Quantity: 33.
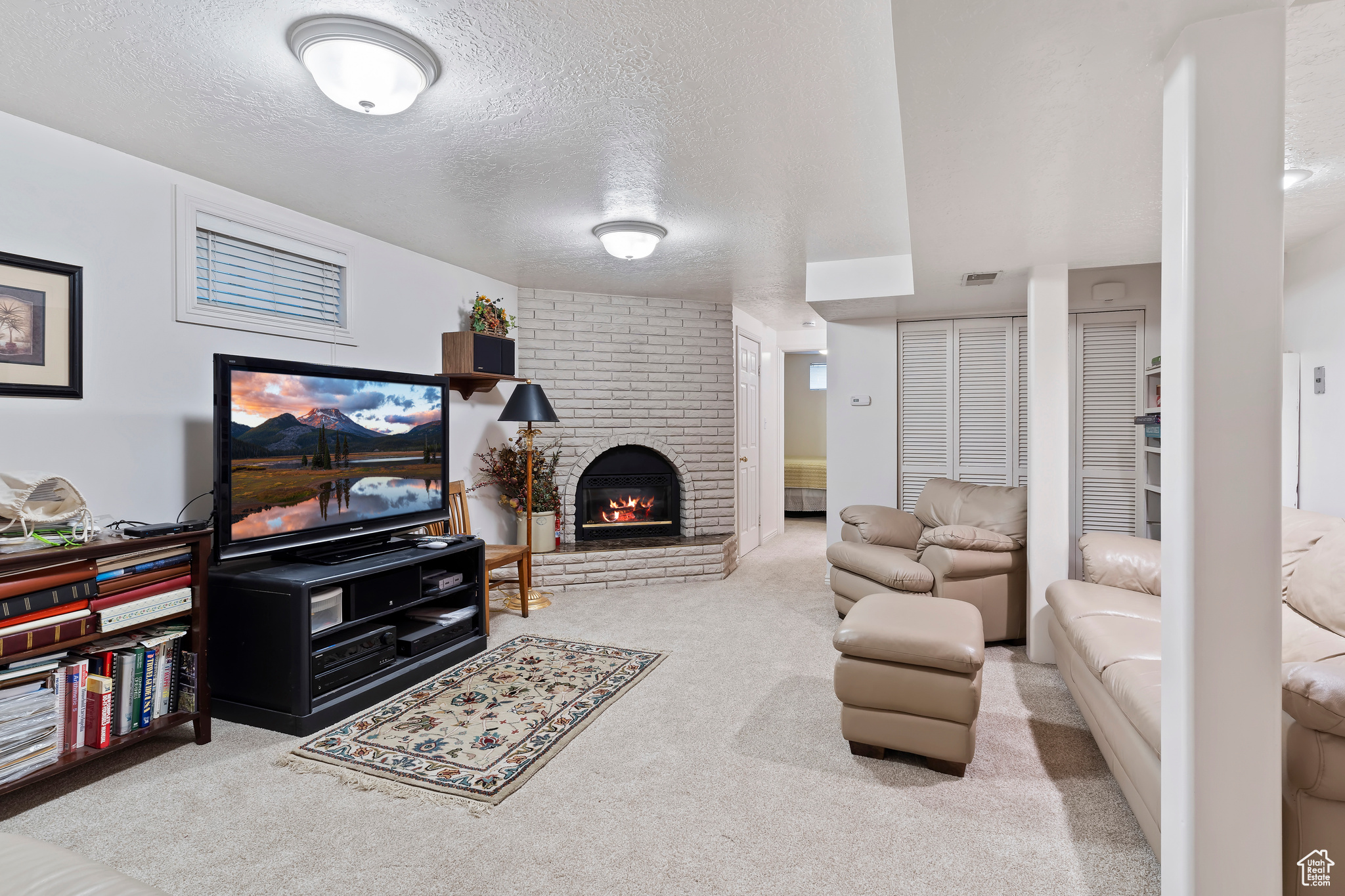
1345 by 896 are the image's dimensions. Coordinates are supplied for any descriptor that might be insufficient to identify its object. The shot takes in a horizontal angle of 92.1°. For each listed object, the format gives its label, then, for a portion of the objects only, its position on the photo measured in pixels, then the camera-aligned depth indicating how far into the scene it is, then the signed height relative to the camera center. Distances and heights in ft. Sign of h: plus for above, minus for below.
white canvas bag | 7.24 -0.70
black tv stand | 8.79 -2.76
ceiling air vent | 12.55 +3.20
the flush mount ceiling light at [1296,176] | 7.44 +3.07
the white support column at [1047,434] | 11.44 +0.11
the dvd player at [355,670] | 9.11 -3.40
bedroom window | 30.04 +2.97
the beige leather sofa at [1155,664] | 4.80 -2.39
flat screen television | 8.98 -0.20
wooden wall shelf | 14.85 +1.40
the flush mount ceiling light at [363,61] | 5.96 +3.66
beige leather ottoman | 7.55 -2.94
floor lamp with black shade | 15.02 +0.77
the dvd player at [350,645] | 9.14 -3.03
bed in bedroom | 29.30 -2.06
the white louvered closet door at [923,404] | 16.81 +0.95
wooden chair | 13.61 -2.36
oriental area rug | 7.83 -3.95
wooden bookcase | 6.80 -2.21
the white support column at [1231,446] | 4.35 -0.05
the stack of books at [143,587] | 7.53 -1.77
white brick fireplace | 17.24 +1.12
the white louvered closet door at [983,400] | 16.33 +1.03
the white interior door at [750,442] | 21.03 -0.06
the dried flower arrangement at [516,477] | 16.15 -0.88
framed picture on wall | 7.70 +1.41
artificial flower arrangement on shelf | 15.05 +2.90
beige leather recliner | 12.17 -2.34
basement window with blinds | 9.96 +2.69
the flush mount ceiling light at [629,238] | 11.75 +3.73
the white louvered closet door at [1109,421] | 14.64 +0.44
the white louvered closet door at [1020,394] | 16.19 +1.16
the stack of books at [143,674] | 7.63 -2.87
